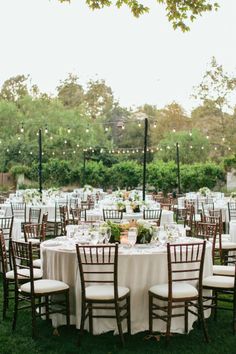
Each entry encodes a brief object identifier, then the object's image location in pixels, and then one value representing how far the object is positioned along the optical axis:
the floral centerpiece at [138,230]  6.55
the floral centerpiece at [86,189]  20.53
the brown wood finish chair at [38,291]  5.88
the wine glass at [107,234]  6.57
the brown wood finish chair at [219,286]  6.04
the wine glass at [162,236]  6.71
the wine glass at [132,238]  6.39
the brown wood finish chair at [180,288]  5.61
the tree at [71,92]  56.06
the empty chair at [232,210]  12.86
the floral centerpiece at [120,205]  11.52
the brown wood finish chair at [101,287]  5.58
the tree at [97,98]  57.25
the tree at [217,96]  37.66
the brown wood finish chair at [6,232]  9.48
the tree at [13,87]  49.62
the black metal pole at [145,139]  12.22
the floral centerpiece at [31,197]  14.09
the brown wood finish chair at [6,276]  6.60
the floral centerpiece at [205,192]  17.02
